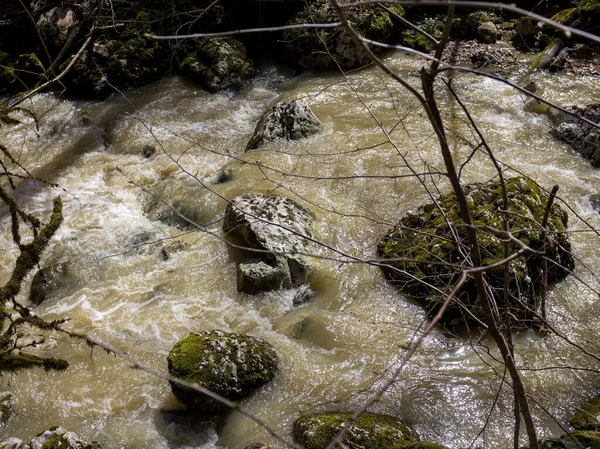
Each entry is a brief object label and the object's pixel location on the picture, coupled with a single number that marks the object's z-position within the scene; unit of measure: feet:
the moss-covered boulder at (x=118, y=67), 30.22
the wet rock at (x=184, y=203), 20.73
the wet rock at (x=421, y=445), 9.93
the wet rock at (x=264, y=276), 16.87
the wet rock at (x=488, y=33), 33.60
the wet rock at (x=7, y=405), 13.14
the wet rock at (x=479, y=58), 31.65
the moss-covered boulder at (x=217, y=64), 30.66
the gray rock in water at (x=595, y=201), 19.22
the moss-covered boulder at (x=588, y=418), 11.37
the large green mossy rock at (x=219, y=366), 12.89
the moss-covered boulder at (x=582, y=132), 21.94
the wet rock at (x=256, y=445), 11.24
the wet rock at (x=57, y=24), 32.50
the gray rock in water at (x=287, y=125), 24.52
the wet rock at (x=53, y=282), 17.69
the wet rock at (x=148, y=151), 24.98
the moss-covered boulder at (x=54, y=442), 11.19
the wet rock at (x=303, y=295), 16.71
